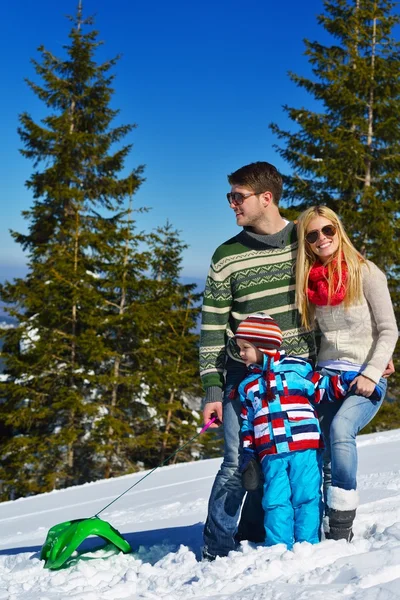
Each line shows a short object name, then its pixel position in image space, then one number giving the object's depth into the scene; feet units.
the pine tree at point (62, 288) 48.93
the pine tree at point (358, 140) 47.19
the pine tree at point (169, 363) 52.97
